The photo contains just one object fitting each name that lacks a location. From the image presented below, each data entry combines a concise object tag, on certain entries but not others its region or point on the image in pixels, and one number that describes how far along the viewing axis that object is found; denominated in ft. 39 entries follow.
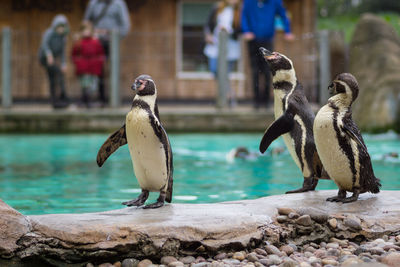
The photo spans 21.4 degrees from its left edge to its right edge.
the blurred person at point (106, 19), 60.93
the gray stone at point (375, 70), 57.48
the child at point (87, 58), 60.34
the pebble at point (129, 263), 16.80
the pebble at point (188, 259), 17.01
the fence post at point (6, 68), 60.78
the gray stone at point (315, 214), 19.22
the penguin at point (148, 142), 19.70
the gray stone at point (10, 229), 16.75
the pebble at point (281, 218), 19.07
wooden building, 77.63
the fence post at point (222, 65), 59.67
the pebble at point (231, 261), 16.87
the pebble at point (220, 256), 17.28
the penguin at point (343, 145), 20.65
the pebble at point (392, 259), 16.43
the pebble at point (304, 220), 19.03
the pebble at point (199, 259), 17.04
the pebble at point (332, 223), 19.15
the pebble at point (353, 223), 19.03
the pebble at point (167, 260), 16.82
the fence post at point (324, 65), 60.71
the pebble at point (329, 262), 16.86
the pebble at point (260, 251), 17.71
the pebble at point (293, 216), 19.18
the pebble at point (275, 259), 16.96
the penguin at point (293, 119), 22.64
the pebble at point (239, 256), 17.25
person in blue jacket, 55.32
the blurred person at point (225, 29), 59.78
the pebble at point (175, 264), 16.52
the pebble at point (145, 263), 16.72
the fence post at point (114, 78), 61.34
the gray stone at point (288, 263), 16.39
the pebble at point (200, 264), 16.45
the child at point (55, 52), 60.97
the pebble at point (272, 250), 17.78
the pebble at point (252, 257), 17.15
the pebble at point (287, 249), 18.10
